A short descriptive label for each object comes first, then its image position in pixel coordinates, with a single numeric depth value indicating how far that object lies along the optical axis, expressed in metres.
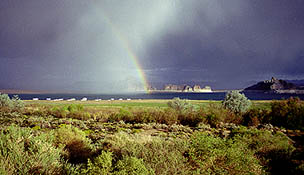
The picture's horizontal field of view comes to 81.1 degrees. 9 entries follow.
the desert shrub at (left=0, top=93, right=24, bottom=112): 26.37
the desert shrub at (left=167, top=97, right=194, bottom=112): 24.75
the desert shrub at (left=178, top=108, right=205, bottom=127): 18.41
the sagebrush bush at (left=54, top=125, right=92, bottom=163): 6.24
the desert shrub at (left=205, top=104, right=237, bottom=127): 17.82
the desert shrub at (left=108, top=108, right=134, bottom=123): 21.36
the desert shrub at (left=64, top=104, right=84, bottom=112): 27.63
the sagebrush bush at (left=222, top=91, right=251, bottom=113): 21.78
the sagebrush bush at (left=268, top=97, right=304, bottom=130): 16.75
